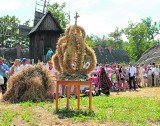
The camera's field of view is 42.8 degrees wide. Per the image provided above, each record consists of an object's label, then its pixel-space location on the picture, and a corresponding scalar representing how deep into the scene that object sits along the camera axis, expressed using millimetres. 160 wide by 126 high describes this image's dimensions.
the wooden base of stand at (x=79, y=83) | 5860
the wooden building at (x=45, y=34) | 21394
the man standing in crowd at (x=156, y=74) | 15282
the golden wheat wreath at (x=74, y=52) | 6015
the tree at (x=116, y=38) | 59376
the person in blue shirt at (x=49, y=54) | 18121
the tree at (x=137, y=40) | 42008
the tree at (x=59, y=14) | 35460
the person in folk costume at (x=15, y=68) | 8588
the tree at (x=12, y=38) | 34507
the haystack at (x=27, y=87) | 7422
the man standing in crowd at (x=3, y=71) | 8451
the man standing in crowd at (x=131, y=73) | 12806
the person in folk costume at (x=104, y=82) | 10207
